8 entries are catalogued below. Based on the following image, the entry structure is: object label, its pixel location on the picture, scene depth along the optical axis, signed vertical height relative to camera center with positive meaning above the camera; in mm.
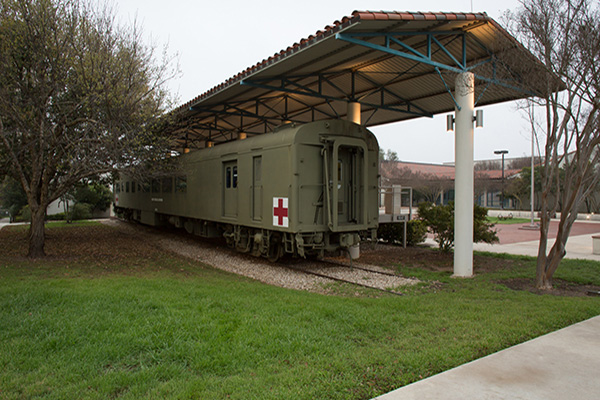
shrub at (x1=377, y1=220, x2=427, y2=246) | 14334 -1146
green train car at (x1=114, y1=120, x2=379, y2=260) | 9430 +273
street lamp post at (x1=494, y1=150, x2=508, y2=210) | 35750 +4181
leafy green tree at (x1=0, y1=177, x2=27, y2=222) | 26109 -7
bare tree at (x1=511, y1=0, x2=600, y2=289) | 6450 +1810
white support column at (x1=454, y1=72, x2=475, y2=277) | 9156 +403
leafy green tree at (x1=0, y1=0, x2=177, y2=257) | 8969 +2423
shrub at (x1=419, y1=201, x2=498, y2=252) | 10961 -601
